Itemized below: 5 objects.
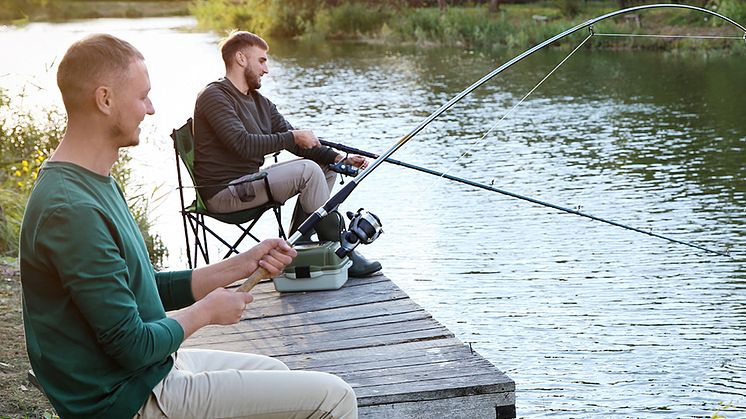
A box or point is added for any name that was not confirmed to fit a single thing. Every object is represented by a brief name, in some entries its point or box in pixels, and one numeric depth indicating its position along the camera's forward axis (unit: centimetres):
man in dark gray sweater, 486
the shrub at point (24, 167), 679
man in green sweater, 201
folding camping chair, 503
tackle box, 436
